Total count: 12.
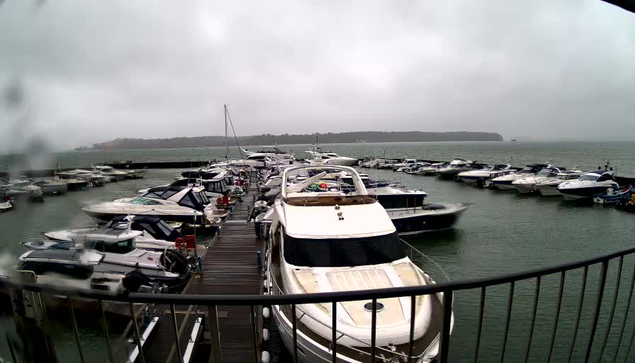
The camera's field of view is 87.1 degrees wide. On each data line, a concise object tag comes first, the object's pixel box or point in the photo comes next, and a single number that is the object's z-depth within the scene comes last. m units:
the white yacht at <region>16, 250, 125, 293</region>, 9.50
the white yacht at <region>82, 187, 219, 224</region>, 17.71
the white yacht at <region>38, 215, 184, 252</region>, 11.81
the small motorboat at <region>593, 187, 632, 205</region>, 26.31
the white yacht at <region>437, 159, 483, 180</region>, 47.59
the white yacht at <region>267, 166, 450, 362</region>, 5.25
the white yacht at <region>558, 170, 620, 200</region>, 28.17
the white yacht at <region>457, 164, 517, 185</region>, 40.32
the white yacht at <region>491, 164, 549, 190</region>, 36.34
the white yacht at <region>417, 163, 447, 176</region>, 52.32
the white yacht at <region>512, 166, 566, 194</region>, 32.91
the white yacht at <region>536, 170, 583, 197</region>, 31.61
